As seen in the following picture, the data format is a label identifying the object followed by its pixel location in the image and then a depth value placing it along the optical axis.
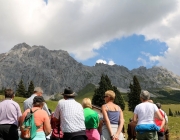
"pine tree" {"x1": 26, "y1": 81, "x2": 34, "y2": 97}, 116.81
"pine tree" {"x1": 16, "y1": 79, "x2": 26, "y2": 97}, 116.27
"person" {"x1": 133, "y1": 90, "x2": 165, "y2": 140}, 8.82
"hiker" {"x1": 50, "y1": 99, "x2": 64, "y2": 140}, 9.49
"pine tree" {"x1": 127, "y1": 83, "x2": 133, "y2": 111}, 99.34
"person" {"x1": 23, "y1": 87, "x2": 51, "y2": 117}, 10.54
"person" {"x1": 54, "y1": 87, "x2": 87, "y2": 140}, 8.02
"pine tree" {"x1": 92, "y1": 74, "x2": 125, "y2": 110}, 90.64
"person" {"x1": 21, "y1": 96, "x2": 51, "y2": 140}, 7.79
